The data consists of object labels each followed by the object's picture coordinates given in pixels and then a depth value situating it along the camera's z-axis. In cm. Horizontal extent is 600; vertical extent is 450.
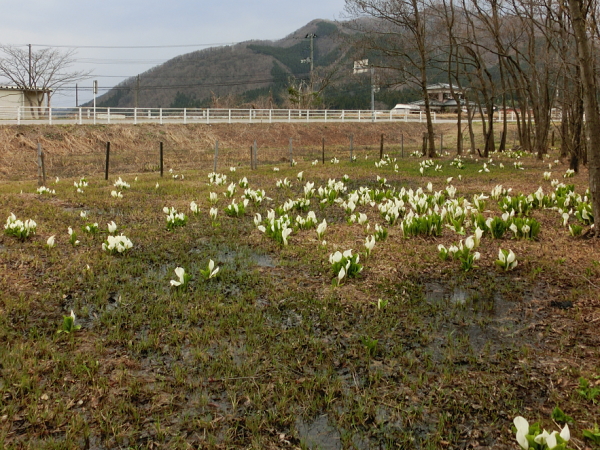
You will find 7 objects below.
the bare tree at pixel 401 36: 2238
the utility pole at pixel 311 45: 5658
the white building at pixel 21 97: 3706
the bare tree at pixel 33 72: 4609
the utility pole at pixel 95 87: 5798
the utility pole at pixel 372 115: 4703
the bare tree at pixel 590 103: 669
